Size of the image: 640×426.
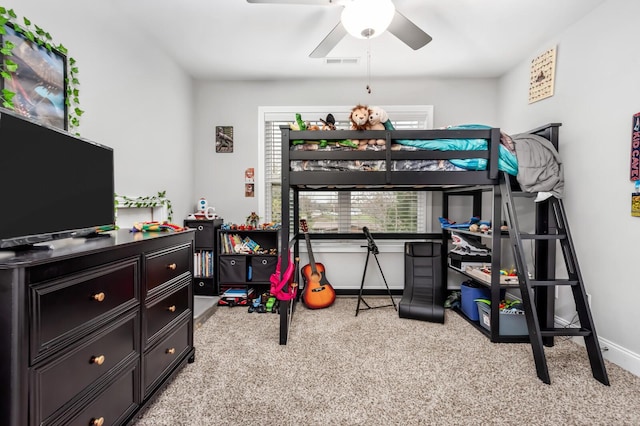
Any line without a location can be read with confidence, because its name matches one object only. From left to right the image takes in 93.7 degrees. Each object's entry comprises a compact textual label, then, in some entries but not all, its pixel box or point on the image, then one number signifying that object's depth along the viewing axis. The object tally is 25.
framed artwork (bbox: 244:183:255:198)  3.47
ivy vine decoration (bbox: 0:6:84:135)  1.37
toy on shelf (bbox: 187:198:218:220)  3.17
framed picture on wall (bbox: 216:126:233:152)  3.45
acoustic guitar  3.00
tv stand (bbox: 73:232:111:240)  1.51
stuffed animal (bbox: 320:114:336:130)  2.32
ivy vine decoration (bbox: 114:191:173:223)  2.18
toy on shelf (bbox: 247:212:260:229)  3.30
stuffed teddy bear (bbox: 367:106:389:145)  2.24
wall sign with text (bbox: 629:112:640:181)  1.83
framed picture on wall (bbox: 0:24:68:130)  1.44
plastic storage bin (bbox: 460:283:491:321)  2.63
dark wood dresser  0.87
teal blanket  2.19
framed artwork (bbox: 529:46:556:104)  2.51
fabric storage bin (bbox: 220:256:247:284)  3.10
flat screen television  1.03
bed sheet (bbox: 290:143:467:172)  2.23
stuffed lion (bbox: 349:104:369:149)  2.24
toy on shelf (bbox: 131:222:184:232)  1.84
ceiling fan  1.67
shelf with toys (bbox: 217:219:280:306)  3.10
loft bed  2.18
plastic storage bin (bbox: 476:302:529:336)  2.30
